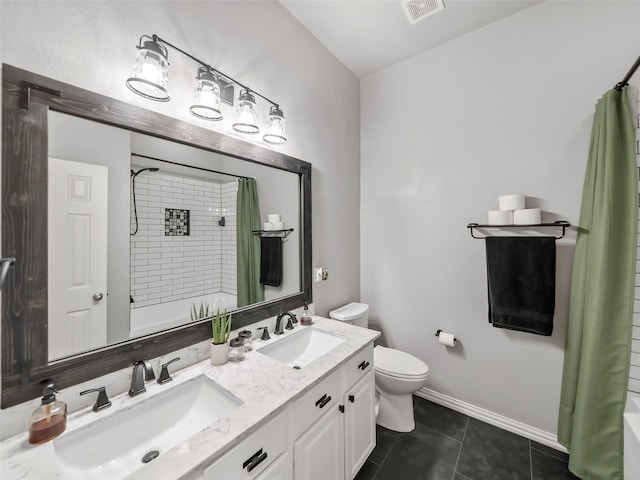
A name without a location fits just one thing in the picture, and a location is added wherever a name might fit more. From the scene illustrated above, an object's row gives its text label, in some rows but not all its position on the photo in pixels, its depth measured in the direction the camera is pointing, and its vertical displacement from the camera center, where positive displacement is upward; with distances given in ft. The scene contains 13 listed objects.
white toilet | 5.74 -3.24
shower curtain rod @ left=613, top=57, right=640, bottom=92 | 3.90 +2.56
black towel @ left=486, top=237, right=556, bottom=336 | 5.36 -0.95
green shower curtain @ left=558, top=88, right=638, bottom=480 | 4.35 -1.01
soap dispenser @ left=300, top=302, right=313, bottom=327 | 5.62 -1.78
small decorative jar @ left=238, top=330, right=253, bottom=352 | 4.35 -1.71
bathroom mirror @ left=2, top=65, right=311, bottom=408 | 2.61 +0.11
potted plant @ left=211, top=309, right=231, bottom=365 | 3.88 -1.58
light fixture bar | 3.54 +2.73
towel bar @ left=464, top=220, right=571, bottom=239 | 5.21 +0.26
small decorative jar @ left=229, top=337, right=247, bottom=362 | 3.96 -1.80
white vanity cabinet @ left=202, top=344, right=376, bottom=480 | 2.75 -2.64
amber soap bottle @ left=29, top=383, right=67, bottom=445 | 2.39 -1.72
